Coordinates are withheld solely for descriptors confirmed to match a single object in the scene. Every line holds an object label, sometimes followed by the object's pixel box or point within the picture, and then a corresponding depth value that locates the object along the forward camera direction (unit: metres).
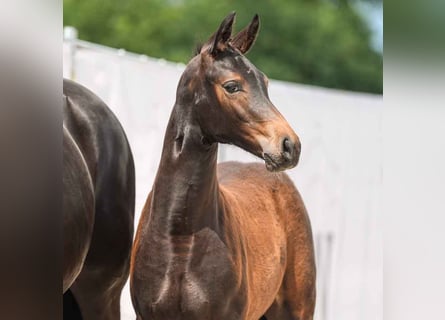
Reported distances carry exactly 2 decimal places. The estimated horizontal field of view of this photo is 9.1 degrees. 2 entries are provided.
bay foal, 7.65
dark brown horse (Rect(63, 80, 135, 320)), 7.93
